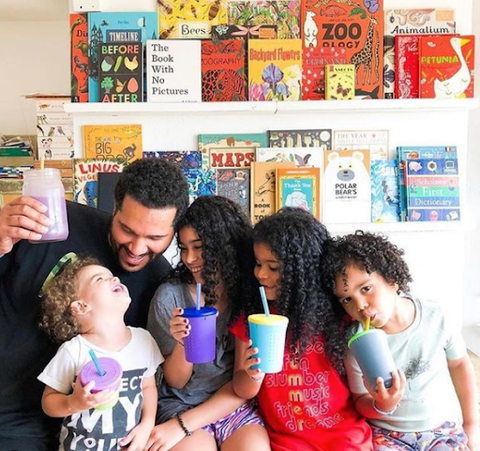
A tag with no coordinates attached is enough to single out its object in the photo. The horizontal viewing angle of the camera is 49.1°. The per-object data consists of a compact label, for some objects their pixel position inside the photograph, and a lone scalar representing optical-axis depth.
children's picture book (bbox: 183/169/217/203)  2.46
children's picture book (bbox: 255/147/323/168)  2.47
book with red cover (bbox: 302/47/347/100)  2.45
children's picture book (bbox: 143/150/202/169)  2.48
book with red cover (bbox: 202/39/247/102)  2.42
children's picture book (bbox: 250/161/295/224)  2.46
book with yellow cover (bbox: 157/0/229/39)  2.41
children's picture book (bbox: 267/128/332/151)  2.50
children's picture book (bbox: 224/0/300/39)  2.43
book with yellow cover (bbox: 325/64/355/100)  2.42
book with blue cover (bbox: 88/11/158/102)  2.39
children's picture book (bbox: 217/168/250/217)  2.49
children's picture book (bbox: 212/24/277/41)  2.42
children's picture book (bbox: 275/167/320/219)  2.45
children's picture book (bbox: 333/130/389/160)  2.52
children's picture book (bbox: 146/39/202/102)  2.40
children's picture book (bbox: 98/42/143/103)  2.40
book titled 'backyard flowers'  2.41
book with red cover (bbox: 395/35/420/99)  2.44
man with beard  1.38
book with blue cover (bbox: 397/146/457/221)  2.50
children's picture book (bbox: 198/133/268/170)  2.49
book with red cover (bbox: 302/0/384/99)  2.43
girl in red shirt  1.37
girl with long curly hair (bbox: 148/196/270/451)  1.39
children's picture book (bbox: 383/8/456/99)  2.46
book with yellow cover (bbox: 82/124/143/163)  2.47
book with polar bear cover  2.50
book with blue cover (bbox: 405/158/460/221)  2.47
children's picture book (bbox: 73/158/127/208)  2.46
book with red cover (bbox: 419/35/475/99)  2.43
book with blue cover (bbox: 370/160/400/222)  2.52
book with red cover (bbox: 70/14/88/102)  2.41
